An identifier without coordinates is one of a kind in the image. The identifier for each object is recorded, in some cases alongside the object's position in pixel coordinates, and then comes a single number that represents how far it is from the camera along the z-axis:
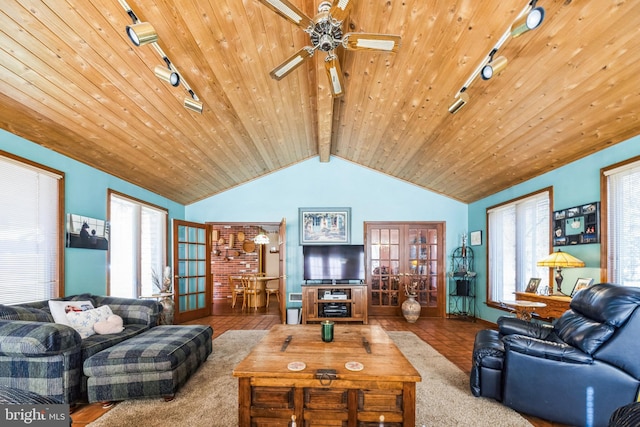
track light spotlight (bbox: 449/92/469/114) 2.63
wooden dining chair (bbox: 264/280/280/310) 8.80
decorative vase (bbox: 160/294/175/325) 4.59
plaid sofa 2.15
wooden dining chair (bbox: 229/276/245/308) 7.38
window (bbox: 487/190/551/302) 4.09
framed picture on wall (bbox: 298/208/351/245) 6.06
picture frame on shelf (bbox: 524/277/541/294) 3.80
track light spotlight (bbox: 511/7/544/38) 1.63
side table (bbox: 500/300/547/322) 3.34
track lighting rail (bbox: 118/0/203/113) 1.76
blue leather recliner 2.05
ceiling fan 1.79
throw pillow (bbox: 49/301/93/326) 2.75
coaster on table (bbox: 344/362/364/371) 1.95
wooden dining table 7.30
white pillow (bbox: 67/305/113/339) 2.78
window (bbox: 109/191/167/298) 4.24
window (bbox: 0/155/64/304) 2.74
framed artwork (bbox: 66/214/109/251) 3.37
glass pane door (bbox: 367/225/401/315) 5.98
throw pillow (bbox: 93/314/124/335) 2.86
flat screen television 5.68
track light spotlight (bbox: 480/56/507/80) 2.14
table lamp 3.09
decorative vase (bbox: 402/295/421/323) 5.44
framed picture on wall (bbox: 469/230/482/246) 5.60
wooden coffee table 1.86
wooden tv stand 5.41
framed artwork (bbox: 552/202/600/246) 3.17
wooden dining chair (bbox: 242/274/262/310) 7.07
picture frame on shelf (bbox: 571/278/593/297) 3.10
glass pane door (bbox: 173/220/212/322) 5.46
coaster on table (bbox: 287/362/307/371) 1.92
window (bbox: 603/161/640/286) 2.81
